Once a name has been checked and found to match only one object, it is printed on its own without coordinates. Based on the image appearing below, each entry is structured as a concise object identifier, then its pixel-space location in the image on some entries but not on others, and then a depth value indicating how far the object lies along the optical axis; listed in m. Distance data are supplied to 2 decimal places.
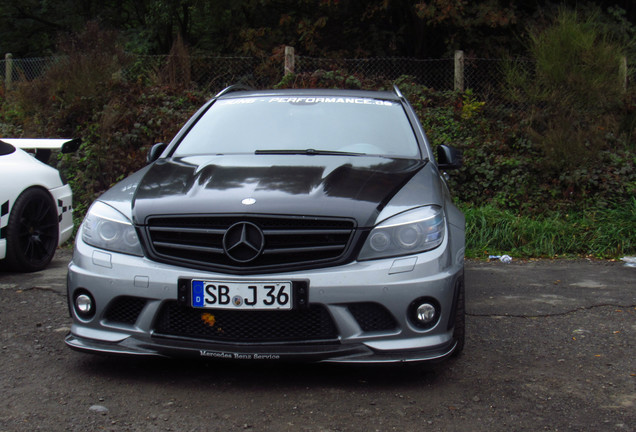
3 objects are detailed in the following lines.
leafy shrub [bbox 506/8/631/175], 9.52
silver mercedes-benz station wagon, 3.38
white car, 5.96
